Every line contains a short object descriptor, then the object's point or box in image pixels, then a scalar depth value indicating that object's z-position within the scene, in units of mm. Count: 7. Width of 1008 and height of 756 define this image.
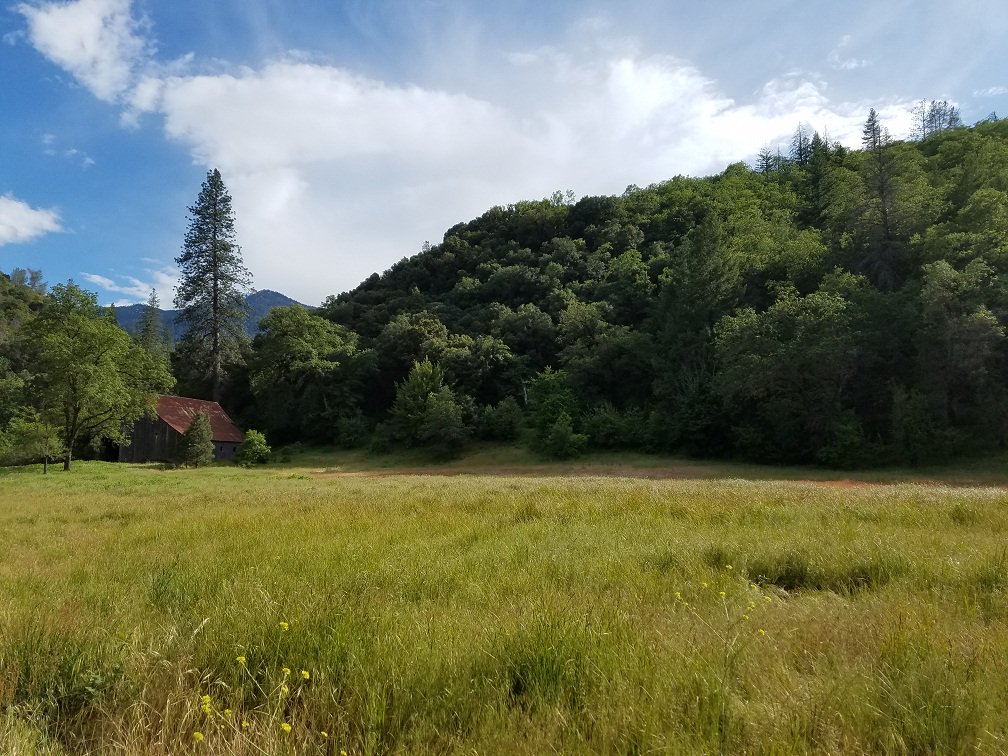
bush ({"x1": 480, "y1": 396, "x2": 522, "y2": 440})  48688
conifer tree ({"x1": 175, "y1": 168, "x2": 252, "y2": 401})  59250
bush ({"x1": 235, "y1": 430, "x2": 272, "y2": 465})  44688
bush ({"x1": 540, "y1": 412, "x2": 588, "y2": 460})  41344
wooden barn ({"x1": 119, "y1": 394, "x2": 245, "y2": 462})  46625
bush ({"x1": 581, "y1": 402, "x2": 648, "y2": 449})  42656
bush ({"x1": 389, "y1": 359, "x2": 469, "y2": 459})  45844
